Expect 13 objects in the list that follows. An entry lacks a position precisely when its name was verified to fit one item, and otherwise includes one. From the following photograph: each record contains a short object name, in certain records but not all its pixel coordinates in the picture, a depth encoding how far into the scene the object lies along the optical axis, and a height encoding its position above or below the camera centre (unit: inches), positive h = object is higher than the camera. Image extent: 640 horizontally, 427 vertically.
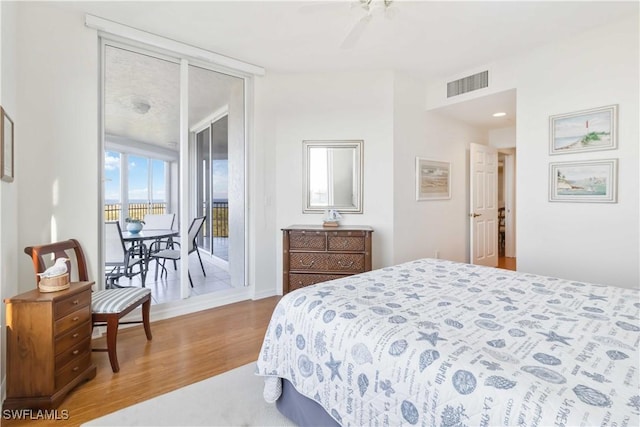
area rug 66.6 -43.4
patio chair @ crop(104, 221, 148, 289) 116.3 -17.4
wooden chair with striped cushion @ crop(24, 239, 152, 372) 86.3 -25.3
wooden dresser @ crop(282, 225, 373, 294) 139.6 -18.7
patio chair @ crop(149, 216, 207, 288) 134.9 -16.0
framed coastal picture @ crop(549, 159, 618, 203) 113.3 +10.9
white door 192.5 +3.7
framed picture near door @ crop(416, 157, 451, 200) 166.4 +17.0
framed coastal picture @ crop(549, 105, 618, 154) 113.1 +29.6
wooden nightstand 69.7 -30.8
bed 34.6 -19.0
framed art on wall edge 73.8 +16.0
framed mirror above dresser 156.8 +16.8
